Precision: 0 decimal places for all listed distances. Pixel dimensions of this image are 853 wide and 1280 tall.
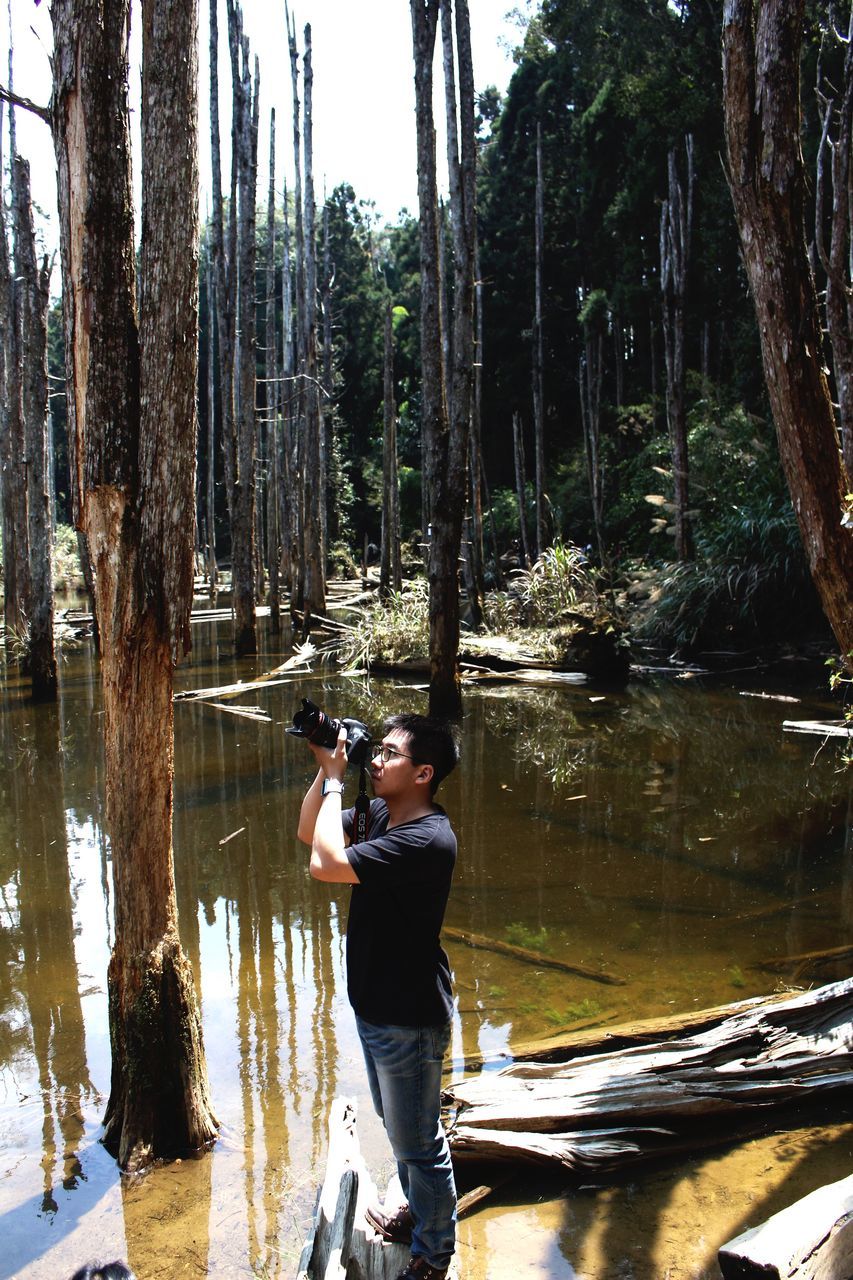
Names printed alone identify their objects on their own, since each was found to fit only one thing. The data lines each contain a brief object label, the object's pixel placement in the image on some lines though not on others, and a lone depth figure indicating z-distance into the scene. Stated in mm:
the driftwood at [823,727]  8935
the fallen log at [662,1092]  3322
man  2627
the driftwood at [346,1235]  2678
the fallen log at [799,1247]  2293
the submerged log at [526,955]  4949
